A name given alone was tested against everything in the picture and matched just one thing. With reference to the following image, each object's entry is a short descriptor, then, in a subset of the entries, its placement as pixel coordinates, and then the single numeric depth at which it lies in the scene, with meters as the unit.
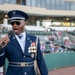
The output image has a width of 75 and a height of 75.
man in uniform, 3.43
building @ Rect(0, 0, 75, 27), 41.25
